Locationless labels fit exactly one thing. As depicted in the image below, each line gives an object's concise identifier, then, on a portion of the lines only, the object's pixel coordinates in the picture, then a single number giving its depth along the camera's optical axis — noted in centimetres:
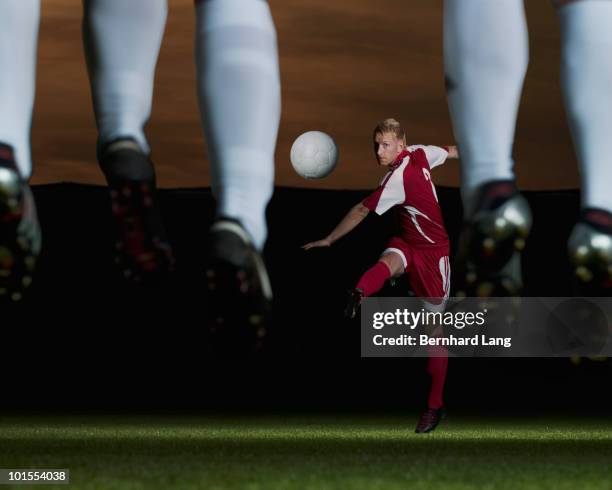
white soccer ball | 1723
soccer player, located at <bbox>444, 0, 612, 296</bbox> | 619
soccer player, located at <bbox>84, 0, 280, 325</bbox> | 620
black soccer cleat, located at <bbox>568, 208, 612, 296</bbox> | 634
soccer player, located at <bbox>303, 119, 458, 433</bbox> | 1430
